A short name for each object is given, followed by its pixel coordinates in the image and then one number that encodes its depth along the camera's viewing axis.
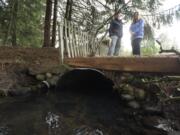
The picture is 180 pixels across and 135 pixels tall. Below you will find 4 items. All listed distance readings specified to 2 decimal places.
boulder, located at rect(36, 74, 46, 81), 4.66
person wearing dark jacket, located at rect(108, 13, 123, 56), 4.11
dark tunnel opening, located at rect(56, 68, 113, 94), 3.00
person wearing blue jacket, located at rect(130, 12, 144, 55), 3.93
